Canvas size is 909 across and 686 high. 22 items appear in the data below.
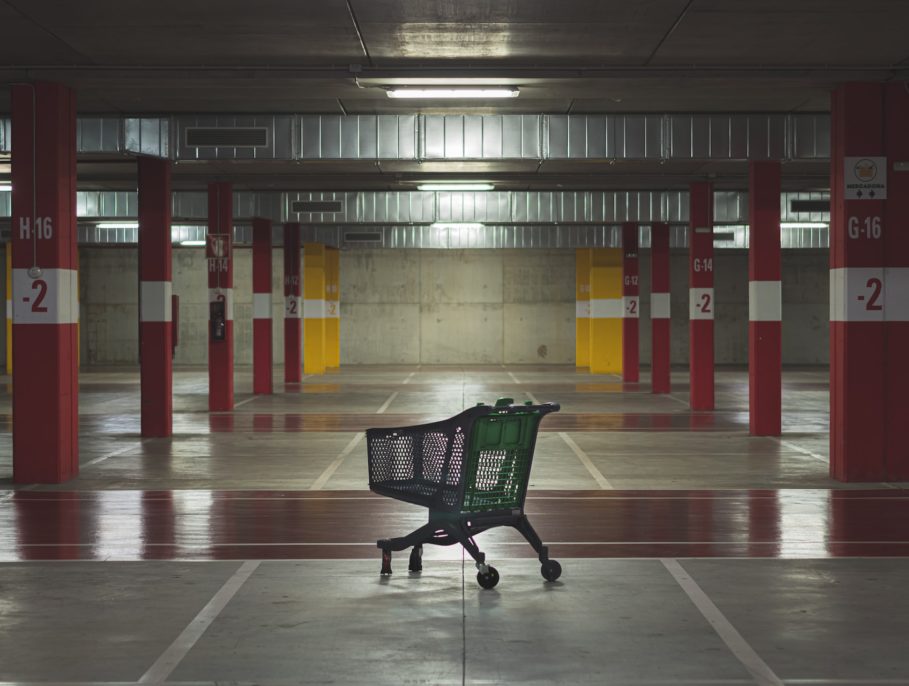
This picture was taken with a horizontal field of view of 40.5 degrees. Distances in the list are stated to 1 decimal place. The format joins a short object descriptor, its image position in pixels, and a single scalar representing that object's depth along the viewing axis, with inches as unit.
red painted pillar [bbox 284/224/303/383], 1245.1
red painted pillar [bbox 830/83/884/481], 519.5
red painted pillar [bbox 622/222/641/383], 1263.5
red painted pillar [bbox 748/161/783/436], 713.6
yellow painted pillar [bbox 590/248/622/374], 1446.9
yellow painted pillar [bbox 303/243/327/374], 1448.1
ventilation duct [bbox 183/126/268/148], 652.1
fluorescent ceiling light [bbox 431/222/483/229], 1425.6
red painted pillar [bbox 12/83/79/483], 513.3
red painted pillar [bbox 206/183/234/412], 886.4
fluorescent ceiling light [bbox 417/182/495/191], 915.4
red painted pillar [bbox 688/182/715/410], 899.4
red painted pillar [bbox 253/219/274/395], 1092.5
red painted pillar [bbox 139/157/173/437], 715.4
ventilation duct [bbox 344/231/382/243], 1414.9
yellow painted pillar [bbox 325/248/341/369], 1588.3
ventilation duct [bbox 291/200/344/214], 1024.6
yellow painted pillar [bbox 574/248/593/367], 1583.4
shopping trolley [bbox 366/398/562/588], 309.0
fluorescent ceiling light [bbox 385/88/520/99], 532.4
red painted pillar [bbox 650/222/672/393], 1111.0
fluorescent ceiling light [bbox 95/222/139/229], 1348.9
